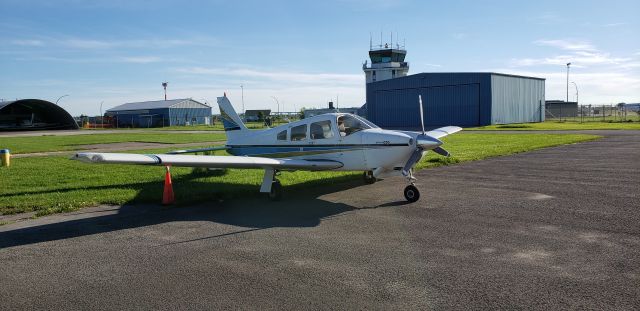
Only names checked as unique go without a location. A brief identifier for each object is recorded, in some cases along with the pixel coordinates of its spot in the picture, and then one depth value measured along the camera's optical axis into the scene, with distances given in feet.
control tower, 263.90
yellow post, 60.54
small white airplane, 34.55
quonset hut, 244.57
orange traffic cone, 36.68
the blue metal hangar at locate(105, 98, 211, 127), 305.73
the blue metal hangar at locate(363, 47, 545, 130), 171.83
